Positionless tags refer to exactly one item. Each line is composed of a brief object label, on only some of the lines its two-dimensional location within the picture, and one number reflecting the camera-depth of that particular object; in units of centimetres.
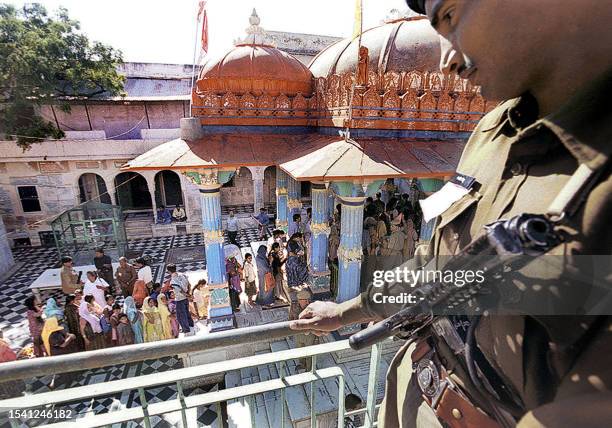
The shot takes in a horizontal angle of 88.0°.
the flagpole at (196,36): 704
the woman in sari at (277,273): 741
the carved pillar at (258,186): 1553
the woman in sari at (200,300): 686
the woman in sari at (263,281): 710
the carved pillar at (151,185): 1437
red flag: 724
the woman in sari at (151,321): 617
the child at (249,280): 716
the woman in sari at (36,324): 586
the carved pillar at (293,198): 903
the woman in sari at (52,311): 593
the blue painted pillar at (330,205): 728
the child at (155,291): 632
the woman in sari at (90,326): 611
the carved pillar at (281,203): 914
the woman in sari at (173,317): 631
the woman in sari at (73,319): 614
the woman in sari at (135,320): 628
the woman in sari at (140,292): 699
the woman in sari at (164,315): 614
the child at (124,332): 621
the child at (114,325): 627
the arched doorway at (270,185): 1847
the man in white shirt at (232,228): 1048
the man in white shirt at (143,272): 796
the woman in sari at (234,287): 709
